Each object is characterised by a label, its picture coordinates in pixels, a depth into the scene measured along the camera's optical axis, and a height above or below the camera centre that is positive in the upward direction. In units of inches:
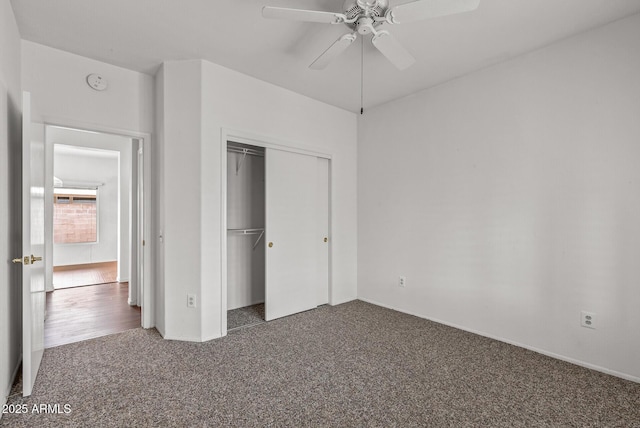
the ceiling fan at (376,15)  67.0 +47.4
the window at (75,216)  275.9 +0.3
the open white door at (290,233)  136.6 -8.3
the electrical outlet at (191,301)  115.0 -32.3
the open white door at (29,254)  75.9 -10.0
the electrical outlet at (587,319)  95.3 -33.3
